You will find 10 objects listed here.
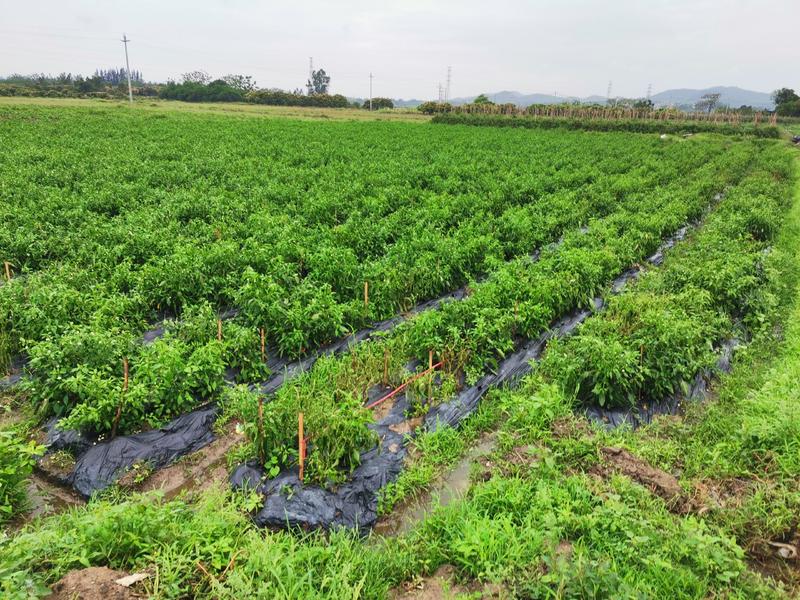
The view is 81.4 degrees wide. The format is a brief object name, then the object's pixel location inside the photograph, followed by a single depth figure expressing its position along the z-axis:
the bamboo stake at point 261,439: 4.99
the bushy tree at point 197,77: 137.38
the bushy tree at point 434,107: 71.00
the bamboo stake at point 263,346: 6.94
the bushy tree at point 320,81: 160.75
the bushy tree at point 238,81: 124.46
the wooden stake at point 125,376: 5.50
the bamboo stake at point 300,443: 4.75
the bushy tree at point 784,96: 74.86
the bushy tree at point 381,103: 93.56
